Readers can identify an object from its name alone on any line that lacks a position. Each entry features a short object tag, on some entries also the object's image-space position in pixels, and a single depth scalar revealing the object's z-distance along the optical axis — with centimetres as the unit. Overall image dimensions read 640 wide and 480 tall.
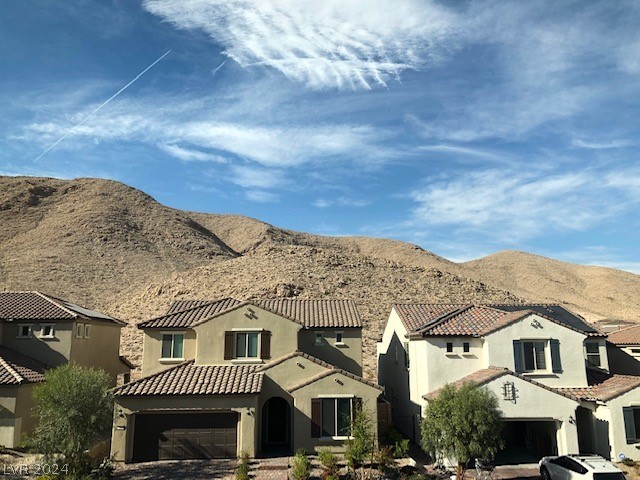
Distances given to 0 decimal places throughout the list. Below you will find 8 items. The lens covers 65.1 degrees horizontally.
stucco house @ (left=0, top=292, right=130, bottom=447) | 2395
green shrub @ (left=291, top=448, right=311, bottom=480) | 1961
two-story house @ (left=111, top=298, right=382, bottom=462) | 2309
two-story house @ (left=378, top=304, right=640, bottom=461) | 2234
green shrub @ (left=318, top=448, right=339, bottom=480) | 1984
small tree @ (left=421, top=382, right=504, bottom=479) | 1966
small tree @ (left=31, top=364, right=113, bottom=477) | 1972
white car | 1775
